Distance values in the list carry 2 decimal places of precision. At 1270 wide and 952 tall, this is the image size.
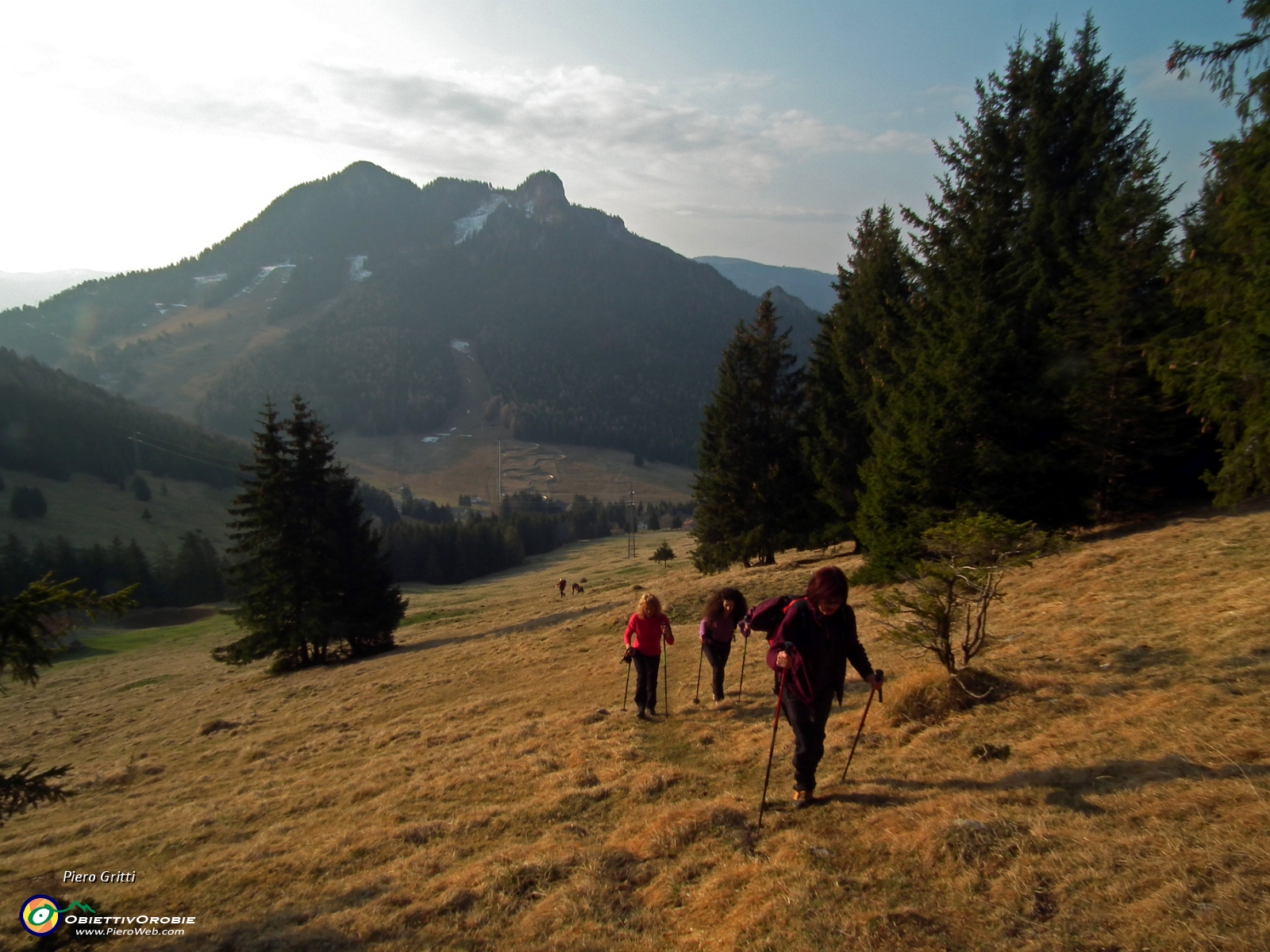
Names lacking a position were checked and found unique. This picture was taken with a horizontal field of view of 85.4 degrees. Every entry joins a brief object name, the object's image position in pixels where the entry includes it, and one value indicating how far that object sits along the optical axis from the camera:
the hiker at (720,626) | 10.95
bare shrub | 7.88
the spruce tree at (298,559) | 28.77
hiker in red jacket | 10.85
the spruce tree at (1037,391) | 16.52
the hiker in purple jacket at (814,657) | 6.12
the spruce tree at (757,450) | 30.91
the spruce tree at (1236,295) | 9.25
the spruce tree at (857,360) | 26.42
